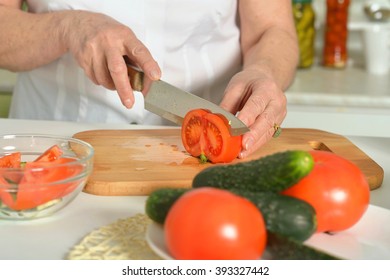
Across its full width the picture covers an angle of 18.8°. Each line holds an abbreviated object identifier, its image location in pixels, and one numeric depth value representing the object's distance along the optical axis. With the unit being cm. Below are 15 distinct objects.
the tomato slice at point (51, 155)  115
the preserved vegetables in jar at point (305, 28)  236
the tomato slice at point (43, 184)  108
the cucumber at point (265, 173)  100
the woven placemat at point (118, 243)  102
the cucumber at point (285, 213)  97
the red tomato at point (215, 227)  95
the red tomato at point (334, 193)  102
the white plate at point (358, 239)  100
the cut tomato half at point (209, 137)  130
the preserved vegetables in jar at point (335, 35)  240
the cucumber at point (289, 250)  95
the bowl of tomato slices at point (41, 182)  108
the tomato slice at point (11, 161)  116
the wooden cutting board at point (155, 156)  121
